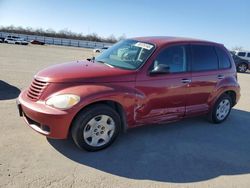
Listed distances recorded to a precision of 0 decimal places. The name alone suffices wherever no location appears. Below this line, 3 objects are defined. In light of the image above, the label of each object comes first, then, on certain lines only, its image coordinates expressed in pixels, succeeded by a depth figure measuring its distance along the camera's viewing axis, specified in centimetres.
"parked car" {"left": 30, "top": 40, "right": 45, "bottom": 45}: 3761
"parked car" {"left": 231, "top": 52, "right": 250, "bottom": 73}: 1524
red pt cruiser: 275
